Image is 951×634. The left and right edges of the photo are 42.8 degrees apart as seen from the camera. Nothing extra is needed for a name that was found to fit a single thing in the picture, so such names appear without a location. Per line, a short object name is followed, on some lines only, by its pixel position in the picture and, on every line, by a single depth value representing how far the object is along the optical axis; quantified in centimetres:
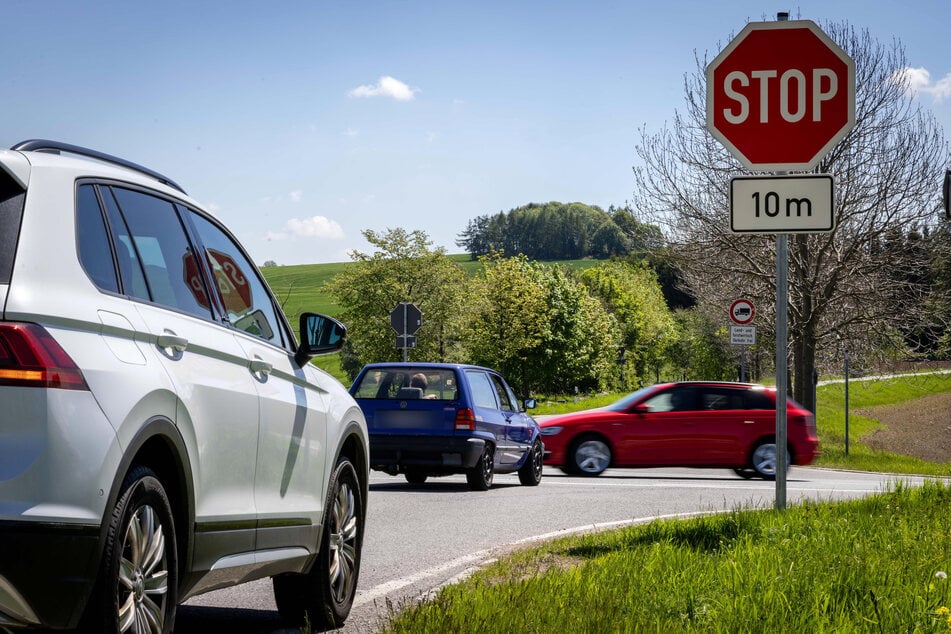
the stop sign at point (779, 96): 815
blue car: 1466
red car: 1850
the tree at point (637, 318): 11050
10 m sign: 803
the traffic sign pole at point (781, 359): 818
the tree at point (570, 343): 8494
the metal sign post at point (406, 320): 2673
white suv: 319
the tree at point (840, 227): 2708
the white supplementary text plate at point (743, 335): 2444
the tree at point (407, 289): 7375
